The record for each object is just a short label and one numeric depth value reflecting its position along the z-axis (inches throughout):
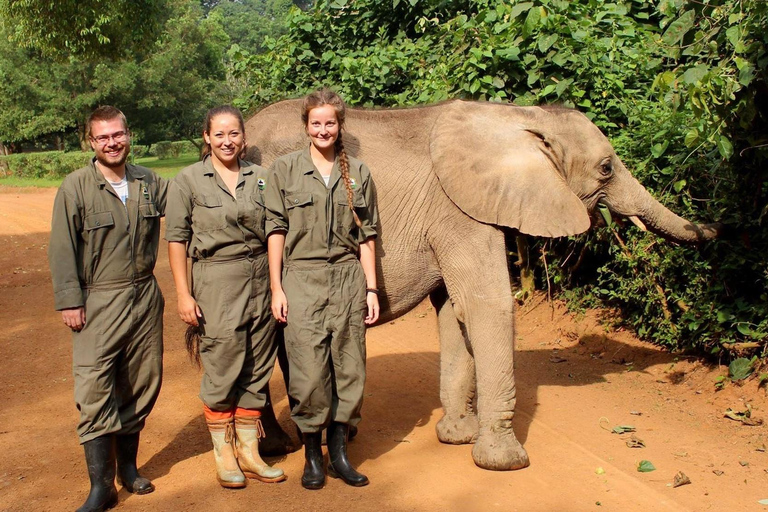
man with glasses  191.0
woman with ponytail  200.8
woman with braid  200.2
